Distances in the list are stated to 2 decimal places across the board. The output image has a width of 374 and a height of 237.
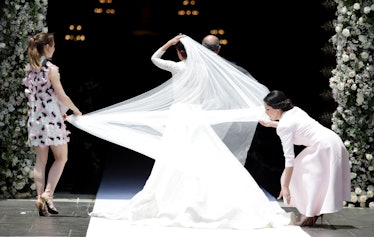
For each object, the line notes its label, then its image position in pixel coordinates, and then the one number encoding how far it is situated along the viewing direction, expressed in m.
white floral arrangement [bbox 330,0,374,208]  16.12
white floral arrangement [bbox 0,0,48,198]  16.45
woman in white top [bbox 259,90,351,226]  13.68
